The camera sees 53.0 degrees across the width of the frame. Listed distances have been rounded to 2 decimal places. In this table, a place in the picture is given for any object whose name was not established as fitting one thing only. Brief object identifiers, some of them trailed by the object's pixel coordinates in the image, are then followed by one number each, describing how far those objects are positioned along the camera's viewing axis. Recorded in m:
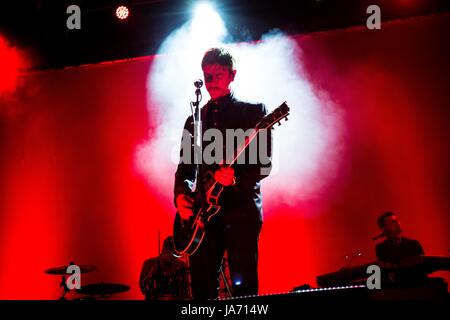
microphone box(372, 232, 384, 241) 4.98
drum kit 4.51
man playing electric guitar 2.46
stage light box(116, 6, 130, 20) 5.46
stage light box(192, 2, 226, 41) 5.36
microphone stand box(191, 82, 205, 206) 2.54
